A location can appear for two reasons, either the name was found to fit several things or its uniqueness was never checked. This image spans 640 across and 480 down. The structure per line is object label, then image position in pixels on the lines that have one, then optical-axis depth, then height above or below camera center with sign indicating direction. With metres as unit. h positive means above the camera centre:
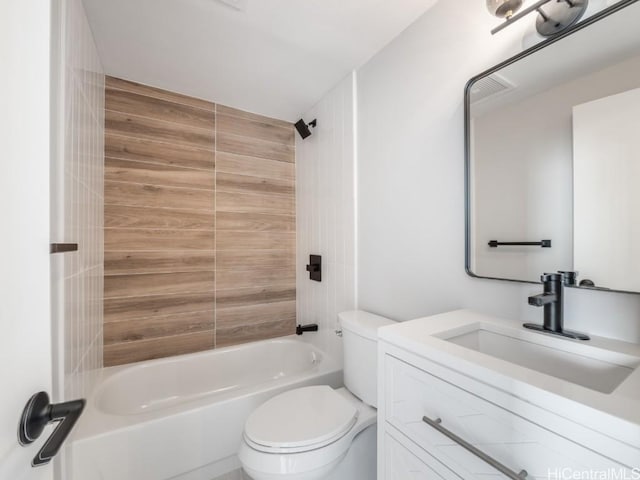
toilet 0.98 -0.73
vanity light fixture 0.83 +0.70
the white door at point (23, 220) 0.38 +0.03
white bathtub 1.13 -0.86
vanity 0.46 -0.35
